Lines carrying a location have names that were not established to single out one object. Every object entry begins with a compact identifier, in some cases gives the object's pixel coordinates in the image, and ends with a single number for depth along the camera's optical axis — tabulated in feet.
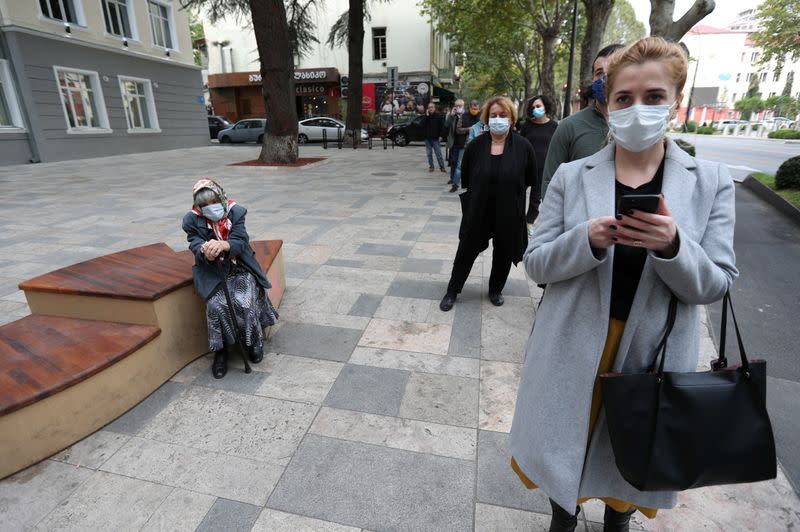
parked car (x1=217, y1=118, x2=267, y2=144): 82.47
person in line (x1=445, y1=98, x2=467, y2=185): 32.32
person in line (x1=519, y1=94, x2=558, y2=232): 21.09
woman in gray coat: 4.29
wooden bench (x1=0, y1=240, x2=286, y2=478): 7.84
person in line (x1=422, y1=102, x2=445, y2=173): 35.96
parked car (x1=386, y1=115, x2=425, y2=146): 77.92
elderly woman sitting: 9.91
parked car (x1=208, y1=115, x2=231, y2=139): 93.56
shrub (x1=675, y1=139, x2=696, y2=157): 37.17
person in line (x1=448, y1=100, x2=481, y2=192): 29.26
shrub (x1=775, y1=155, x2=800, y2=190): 30.04
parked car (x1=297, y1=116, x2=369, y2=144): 81.65
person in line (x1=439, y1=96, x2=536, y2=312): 12.57
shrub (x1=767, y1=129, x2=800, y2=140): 104.63
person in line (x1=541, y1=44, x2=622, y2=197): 10.18
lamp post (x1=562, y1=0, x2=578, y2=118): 55.24
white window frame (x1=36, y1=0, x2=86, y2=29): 52.75
